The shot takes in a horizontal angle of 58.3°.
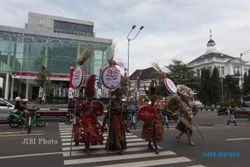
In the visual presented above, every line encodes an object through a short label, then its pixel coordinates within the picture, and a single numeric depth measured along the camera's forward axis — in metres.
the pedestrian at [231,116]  16.37
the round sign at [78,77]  6.54
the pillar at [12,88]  40.25
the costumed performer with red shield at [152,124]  6.71
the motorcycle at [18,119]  12.20
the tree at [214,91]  50.38
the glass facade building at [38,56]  39.41
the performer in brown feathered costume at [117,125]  6.61
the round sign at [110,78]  6.57
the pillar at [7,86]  38.12
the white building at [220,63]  67.69
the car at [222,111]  28.25
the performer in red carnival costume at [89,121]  6.36
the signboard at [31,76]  39.16
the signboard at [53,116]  13.87
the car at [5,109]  14.14
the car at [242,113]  22.66
